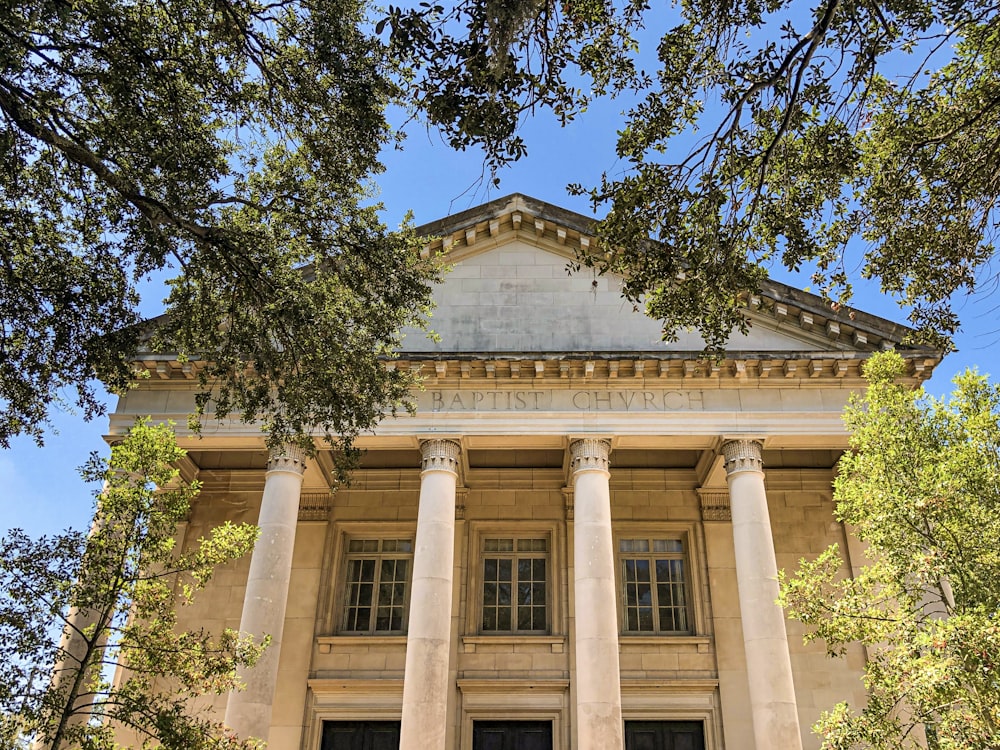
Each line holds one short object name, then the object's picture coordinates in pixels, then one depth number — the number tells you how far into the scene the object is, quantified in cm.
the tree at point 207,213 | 962
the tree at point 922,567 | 1024
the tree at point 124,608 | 1016
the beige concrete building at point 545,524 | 1700
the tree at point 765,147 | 795
